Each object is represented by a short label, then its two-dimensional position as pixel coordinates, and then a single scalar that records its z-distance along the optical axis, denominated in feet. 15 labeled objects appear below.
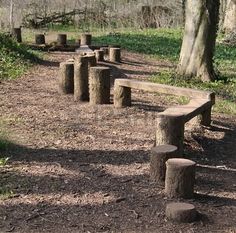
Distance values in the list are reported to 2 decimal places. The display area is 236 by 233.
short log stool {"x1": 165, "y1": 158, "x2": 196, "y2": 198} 14.94
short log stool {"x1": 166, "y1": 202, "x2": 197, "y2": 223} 13.73
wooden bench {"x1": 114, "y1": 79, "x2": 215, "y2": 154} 18.03
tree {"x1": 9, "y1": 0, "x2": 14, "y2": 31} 57.23
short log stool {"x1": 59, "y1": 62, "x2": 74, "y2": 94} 28.91
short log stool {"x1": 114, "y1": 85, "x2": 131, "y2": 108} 25.88
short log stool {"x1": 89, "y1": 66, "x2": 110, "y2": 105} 26.37
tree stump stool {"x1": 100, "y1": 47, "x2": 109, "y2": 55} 47.54
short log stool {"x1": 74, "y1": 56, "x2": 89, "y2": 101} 27.48
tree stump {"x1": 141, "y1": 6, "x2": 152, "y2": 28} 78.54
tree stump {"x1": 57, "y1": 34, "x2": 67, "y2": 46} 51.62
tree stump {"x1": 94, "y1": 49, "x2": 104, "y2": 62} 41.48
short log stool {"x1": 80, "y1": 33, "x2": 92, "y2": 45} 51.39
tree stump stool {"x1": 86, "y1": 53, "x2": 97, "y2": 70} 31.11
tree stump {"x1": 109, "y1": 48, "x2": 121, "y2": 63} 44.15
